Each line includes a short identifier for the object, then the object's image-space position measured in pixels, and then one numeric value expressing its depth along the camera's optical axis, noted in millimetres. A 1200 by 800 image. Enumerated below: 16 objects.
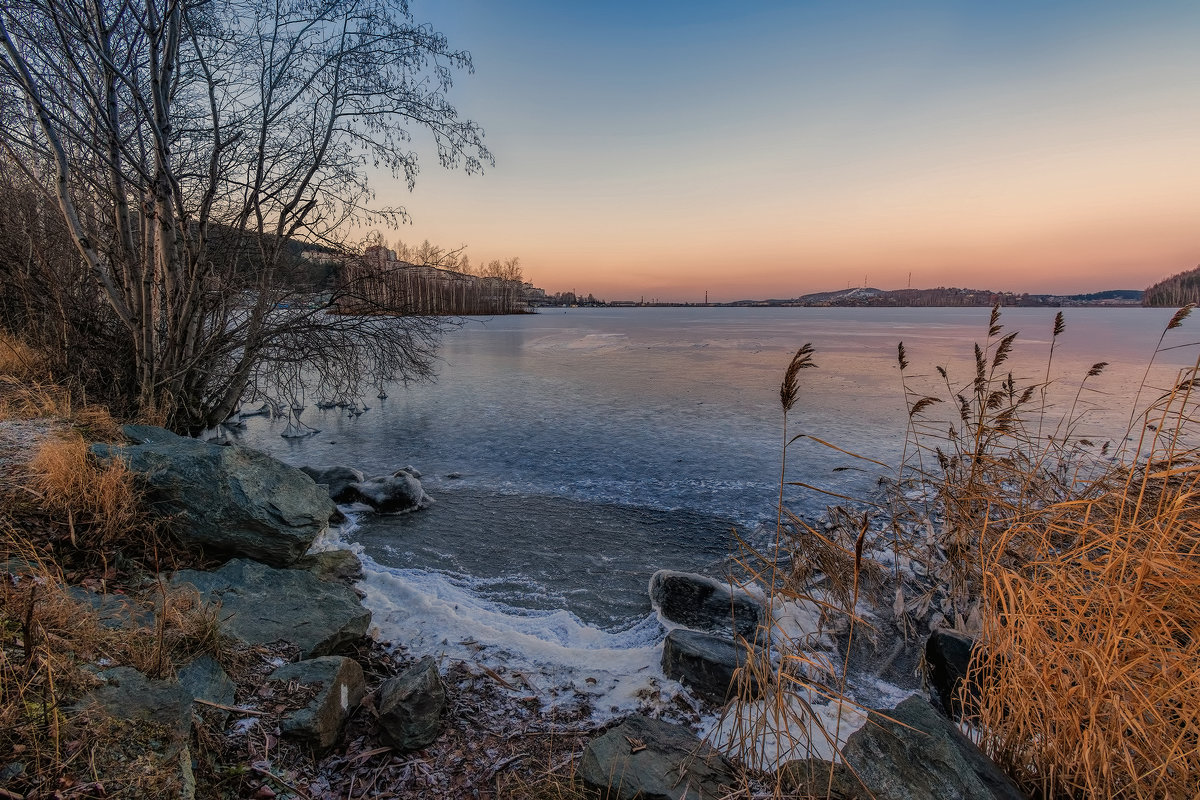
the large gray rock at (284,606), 3627
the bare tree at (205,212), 6984
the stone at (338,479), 8211
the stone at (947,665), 3896
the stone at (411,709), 3002
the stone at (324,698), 2757
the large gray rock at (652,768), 2488
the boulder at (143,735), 1987
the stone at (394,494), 7820
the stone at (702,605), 4855
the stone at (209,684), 2641
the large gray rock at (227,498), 4645
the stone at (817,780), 2348
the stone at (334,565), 5402
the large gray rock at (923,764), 2264
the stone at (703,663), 3809
